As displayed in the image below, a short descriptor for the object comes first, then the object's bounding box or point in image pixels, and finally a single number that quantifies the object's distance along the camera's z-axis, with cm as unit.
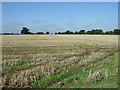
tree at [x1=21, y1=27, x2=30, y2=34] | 10706
